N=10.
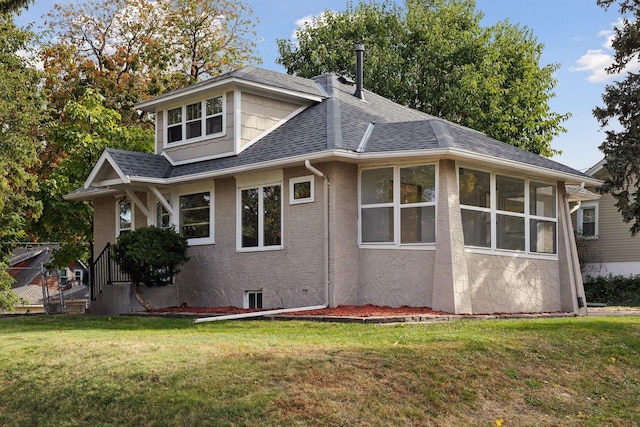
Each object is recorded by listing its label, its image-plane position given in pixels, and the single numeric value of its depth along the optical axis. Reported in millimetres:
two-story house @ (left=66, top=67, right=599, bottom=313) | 15766
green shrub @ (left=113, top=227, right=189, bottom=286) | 17812
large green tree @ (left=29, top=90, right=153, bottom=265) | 24969
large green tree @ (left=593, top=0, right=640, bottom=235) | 16703
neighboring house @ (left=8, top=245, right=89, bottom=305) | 34500
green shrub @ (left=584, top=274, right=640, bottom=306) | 27516
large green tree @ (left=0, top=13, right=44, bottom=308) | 18766
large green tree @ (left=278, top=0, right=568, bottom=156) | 33344
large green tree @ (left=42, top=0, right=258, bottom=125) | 33031
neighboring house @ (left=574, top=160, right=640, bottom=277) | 29000
